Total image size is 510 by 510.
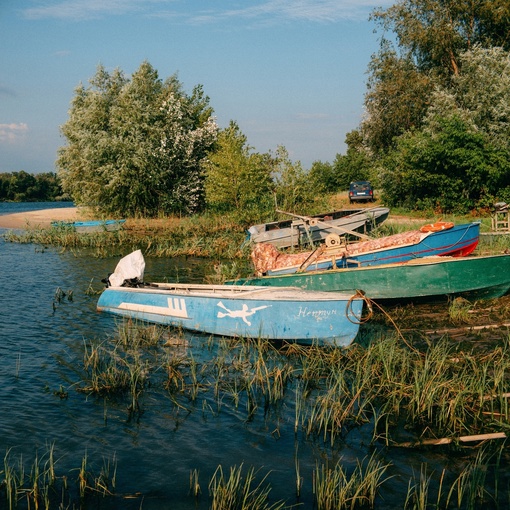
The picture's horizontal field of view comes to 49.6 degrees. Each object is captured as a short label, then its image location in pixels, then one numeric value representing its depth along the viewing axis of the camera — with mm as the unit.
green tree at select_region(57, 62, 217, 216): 39375
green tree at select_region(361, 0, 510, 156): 37062
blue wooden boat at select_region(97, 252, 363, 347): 11602
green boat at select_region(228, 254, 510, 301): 14531
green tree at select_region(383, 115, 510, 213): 31156
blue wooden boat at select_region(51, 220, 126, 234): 34766
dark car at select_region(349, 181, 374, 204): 46781
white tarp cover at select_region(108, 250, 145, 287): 15891
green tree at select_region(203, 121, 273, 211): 33375
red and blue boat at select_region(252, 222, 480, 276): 16719
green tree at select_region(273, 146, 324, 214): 31672
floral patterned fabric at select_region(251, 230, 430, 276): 16656
